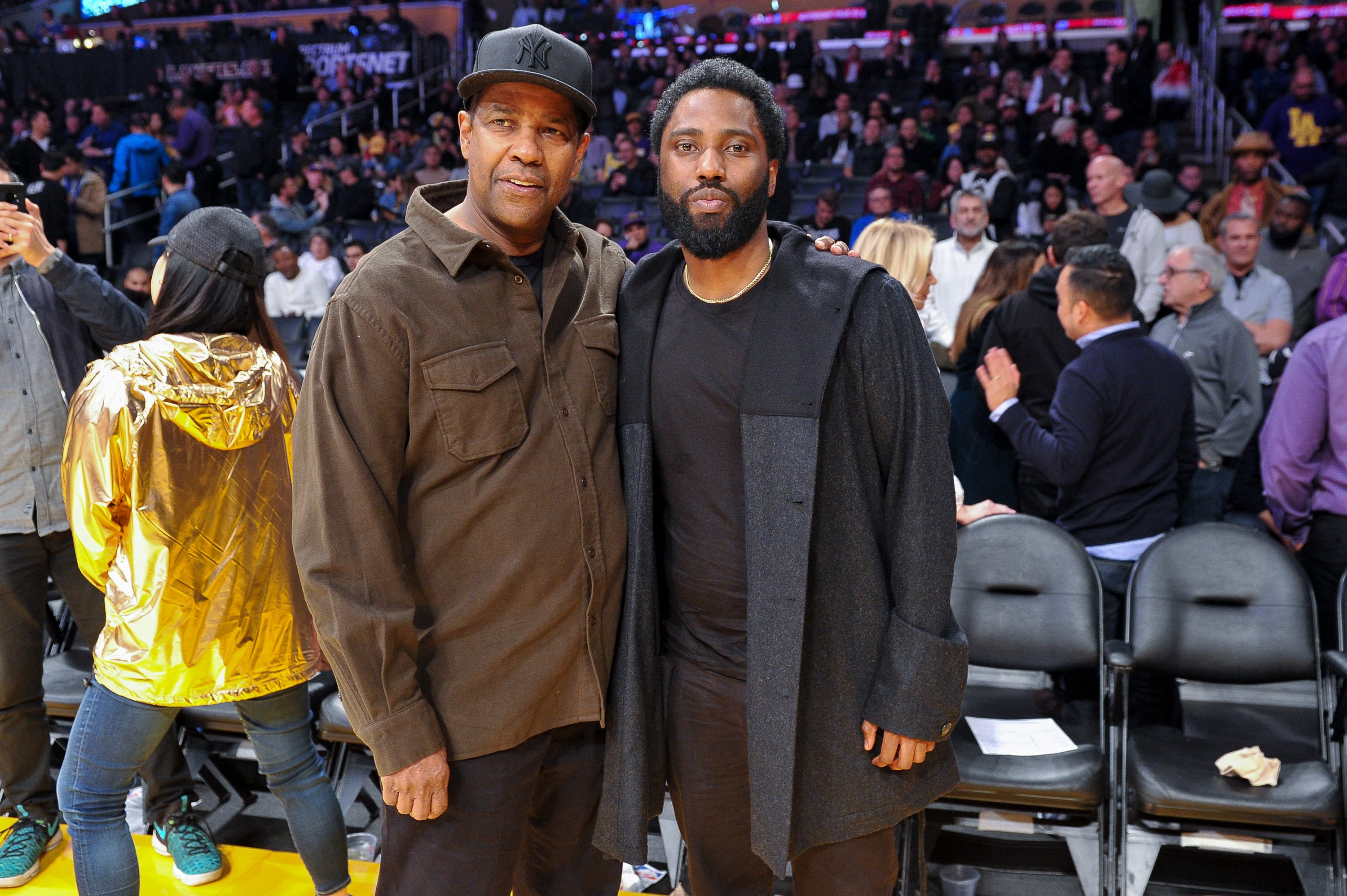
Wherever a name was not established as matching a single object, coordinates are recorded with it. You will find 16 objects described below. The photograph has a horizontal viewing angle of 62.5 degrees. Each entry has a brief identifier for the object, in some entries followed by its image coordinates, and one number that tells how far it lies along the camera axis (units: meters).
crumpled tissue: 2.67
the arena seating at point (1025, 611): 3.20
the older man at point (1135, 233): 5.87
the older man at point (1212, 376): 4.12
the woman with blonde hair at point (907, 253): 3.86
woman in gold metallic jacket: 2.33
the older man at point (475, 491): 1.76
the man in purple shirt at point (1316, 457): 3.26
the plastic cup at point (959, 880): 2.92
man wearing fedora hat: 6.54
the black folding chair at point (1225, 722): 2.63
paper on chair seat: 2.89
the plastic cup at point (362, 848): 3.12
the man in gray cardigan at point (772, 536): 1.79
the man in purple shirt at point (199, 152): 11.73
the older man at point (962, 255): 5.49
